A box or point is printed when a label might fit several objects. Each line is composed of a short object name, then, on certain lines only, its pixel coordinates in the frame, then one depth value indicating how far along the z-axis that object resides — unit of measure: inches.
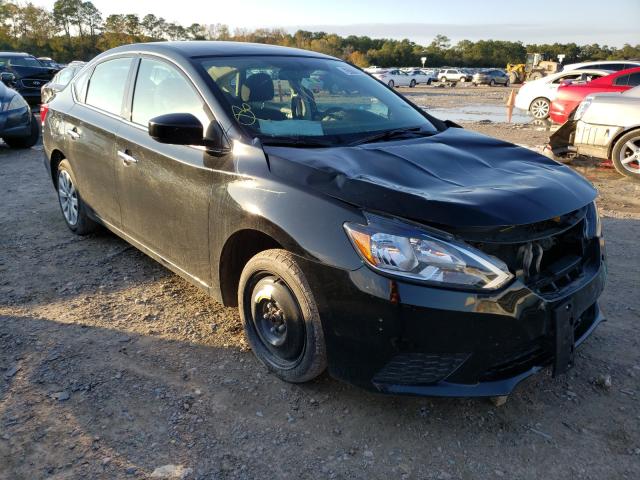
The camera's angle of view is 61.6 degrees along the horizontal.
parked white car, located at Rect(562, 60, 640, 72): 554.7
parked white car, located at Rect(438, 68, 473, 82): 2153.1
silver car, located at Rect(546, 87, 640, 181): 297.4
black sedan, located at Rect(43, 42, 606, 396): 86.7
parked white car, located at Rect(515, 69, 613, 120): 569.1
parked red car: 425.4
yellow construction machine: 1972.2
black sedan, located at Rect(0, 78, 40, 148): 370.0
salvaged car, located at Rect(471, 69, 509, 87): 2022.6
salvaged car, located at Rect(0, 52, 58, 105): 654.5
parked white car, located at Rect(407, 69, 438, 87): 1903.5
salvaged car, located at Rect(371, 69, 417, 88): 1742.5
